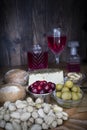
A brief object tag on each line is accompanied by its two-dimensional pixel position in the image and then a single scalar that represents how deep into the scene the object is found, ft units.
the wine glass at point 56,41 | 3.45
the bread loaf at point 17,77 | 2.98
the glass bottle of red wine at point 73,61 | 3.46
